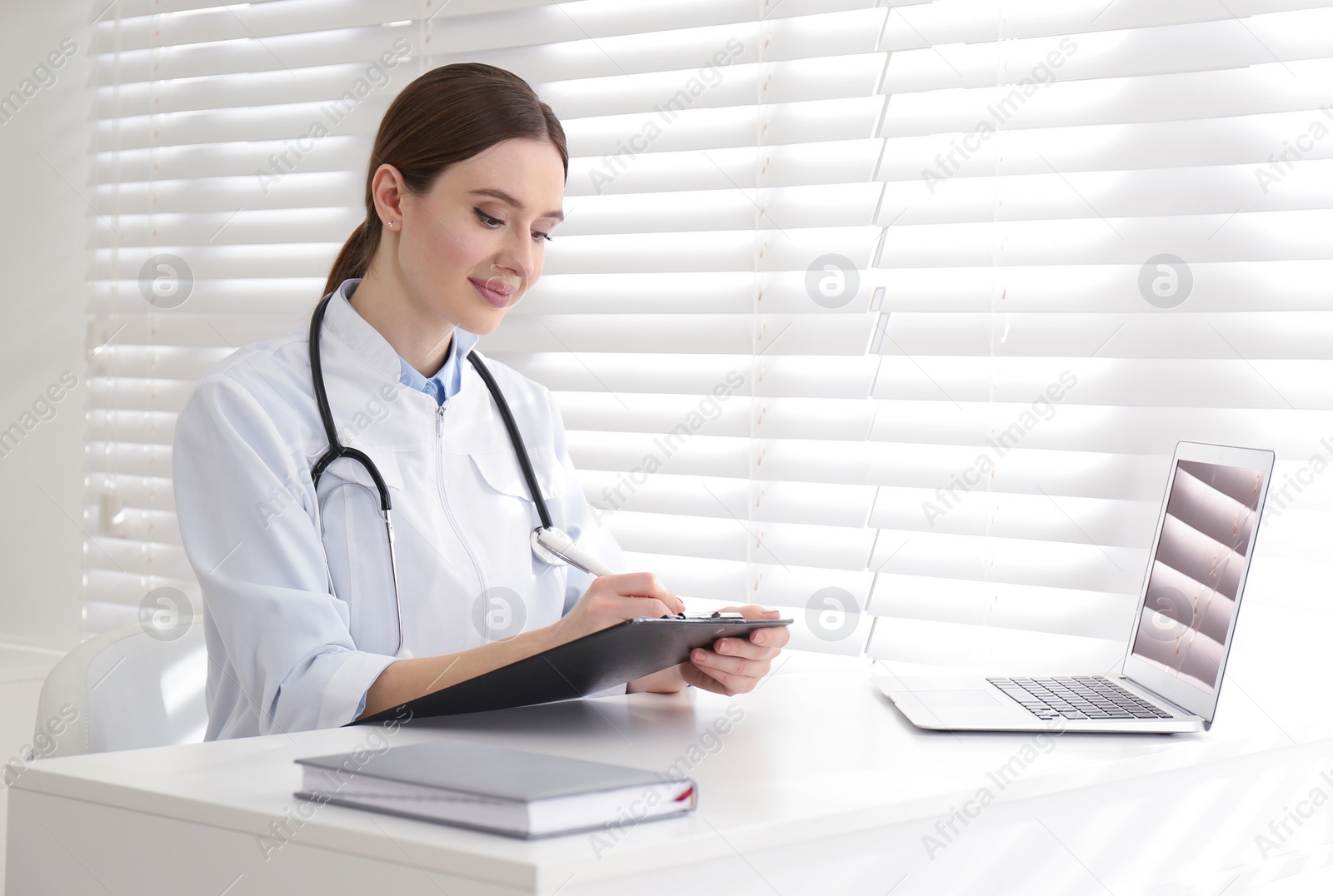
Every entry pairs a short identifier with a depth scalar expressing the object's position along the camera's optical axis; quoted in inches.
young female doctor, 44.7
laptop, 42.6
